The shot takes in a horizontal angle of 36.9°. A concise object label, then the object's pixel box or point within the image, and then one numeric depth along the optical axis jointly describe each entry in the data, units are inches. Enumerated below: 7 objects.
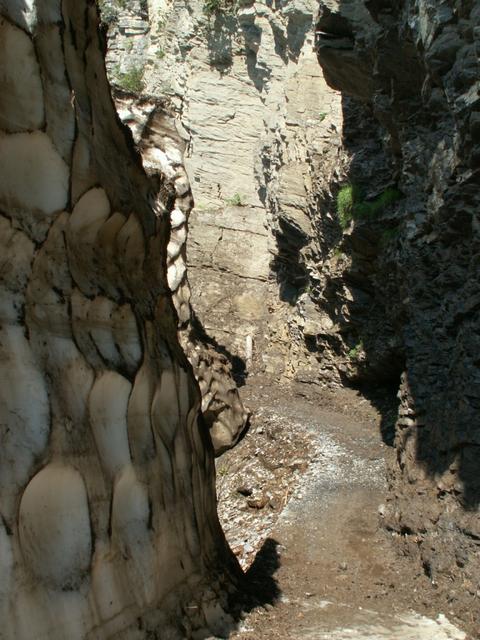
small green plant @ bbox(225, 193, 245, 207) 620.7
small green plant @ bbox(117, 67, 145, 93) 669.3
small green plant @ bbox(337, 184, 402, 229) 375.9
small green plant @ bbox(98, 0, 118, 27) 692.7
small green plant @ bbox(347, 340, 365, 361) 416.8
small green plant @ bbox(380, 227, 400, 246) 351.3
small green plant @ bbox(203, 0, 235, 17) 628.7
